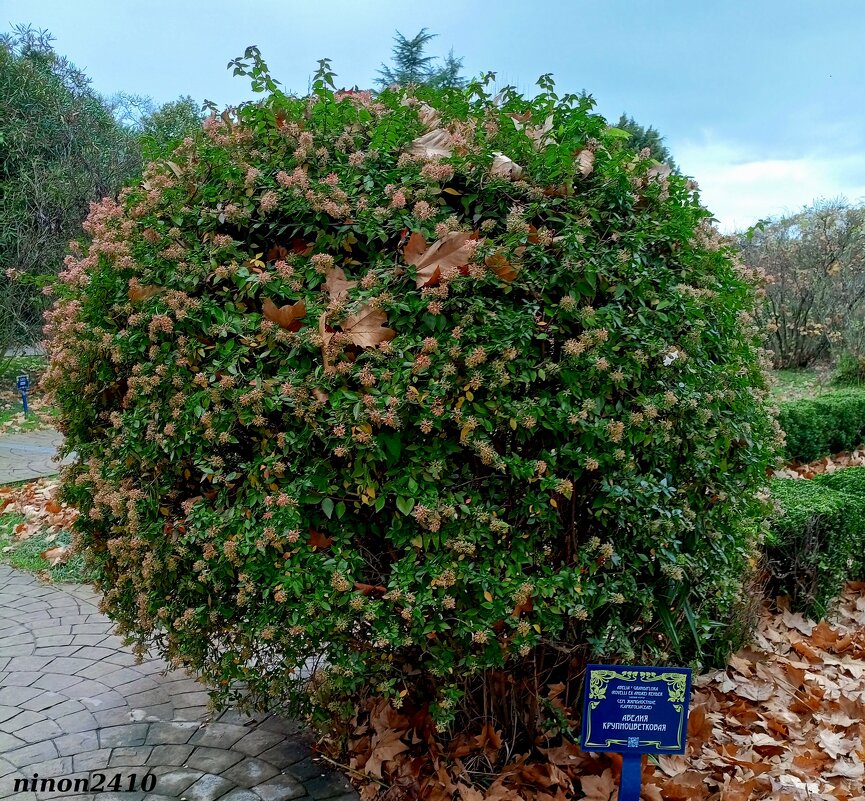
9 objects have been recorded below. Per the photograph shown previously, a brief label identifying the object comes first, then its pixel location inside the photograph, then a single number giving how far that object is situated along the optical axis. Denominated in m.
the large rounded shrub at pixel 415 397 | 2.31
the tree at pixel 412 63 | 22.69
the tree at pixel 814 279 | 15.30
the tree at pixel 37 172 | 13.01
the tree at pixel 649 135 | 21.92
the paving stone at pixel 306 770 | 3.04
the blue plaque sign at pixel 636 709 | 2.49
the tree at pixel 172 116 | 17.44
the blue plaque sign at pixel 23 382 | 10.69
